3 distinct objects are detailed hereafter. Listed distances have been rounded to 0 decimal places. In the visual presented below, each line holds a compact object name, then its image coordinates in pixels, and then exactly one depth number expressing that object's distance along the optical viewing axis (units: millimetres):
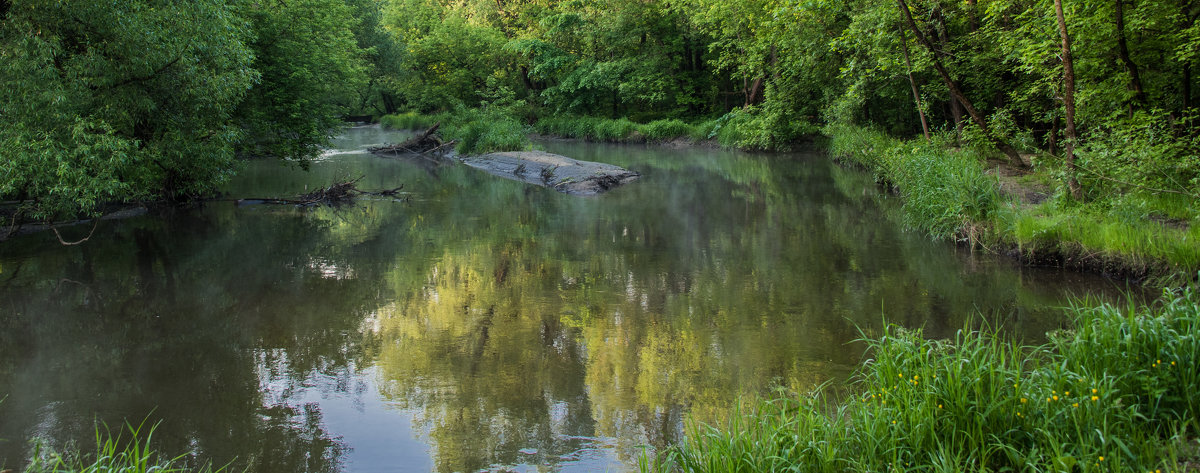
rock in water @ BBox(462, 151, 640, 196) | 18094
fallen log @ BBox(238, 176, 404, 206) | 15875
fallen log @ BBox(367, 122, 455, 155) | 28844
